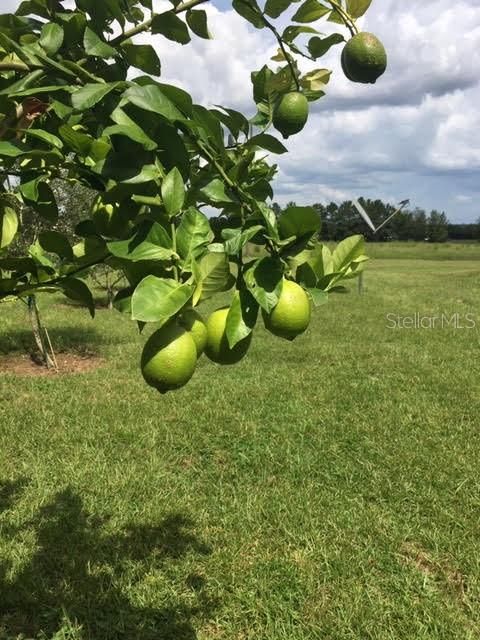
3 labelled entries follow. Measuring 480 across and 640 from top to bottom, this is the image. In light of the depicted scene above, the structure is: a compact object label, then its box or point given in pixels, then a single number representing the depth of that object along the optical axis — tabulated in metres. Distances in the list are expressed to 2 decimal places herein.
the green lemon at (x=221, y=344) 0.99
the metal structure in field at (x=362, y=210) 11.97
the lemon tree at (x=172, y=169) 0.91
